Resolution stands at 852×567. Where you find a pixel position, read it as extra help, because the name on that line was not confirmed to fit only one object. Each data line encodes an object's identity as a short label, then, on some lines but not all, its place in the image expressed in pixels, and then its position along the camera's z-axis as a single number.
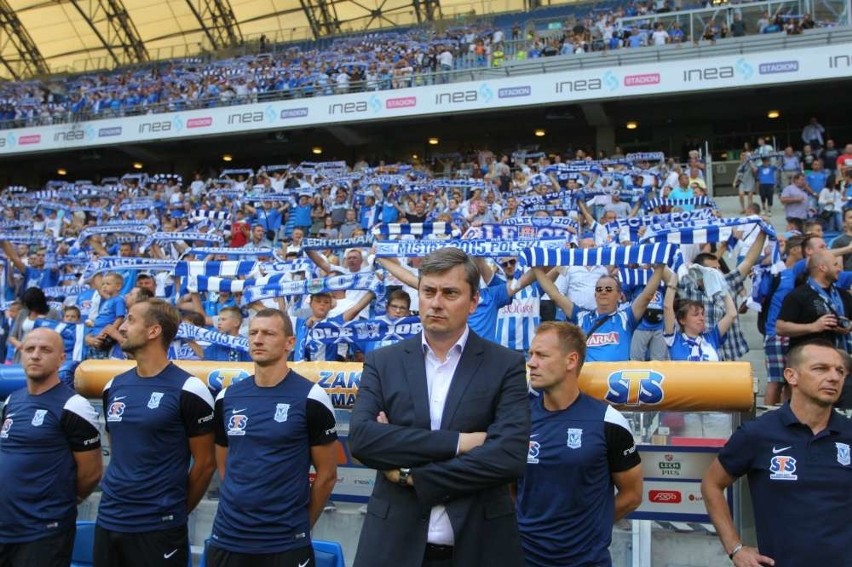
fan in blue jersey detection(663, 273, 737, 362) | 5.88
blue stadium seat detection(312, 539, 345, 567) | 4.18
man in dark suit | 2.49
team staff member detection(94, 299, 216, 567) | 3.77
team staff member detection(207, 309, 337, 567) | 3.57
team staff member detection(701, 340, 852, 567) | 3.13
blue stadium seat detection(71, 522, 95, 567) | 4.68
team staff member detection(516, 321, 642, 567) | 3.29
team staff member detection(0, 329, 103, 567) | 3.90
